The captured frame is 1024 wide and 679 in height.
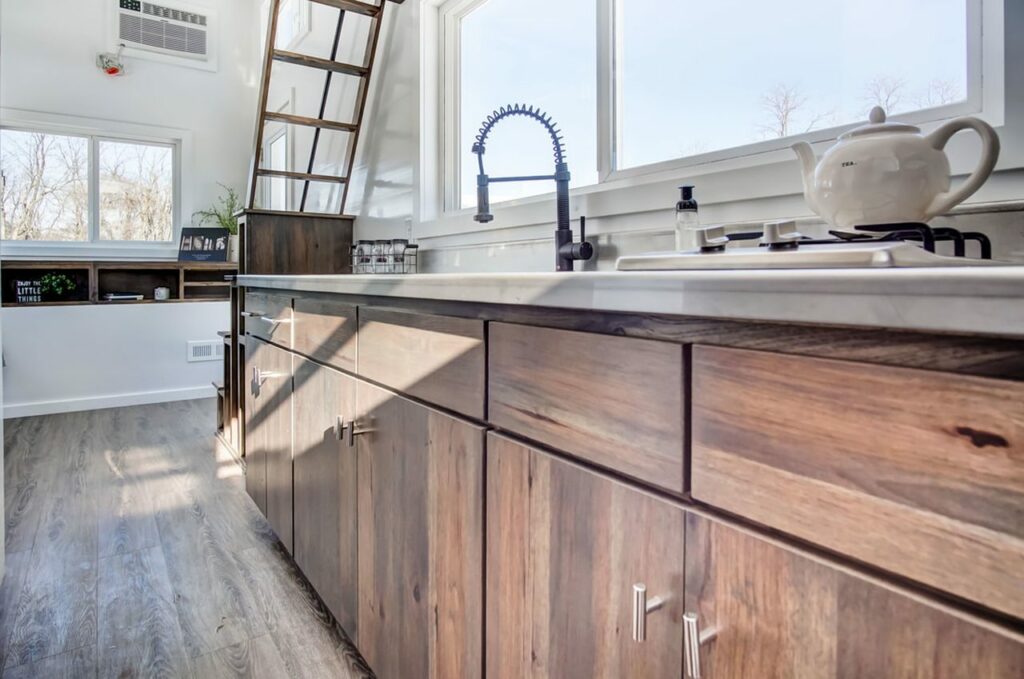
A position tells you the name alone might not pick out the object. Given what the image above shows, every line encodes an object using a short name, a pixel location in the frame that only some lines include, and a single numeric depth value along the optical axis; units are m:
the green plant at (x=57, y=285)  4.22
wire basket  2.22
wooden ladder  2.55
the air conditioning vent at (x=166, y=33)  4.54
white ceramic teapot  0.73
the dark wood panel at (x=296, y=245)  2.54
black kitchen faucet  1.43
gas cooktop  0.54
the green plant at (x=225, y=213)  4.92
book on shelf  4.43
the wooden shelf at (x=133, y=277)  4.16
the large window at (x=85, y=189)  4.31
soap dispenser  1.10
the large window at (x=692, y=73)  1.02
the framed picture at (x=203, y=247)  4.76
